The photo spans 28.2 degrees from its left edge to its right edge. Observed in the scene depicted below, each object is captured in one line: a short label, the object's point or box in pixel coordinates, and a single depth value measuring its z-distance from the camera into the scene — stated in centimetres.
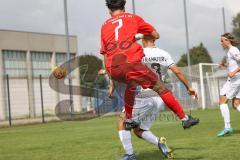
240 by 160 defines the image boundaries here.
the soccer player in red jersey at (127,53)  553
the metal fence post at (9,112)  2409
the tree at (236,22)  7241
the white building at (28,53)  4731
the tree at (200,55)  8275
